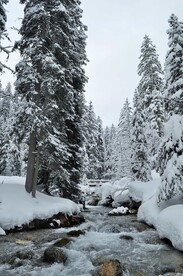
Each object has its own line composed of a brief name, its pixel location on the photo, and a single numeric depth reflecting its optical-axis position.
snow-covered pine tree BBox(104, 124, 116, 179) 40.38
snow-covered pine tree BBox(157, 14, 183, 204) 9.37
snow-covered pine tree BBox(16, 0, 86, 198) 11.52
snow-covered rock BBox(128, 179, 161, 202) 14.69
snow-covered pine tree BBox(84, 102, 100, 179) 35.01
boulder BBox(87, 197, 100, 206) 22.58
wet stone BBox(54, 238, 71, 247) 8.03
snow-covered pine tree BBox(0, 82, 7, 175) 32.70
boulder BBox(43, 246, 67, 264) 6.79
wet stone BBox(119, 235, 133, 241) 9.13
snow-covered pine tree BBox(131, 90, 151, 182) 22.45
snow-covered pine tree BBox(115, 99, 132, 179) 32.19
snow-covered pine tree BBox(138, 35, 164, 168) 20.68
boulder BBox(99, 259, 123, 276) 5.86
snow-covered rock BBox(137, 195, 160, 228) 10.62
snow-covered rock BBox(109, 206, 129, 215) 15.36
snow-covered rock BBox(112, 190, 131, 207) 18.60
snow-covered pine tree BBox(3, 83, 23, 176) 32.36
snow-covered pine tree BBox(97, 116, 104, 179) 42.77
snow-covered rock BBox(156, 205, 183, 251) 7.51
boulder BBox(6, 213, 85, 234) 9.62
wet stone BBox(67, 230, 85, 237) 9.32
